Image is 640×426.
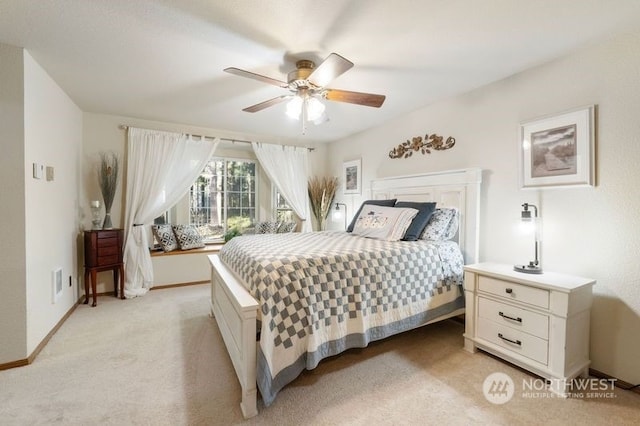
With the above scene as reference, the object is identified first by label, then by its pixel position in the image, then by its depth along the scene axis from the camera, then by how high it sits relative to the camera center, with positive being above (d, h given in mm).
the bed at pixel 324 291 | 1565 -583
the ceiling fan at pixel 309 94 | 1921 +876
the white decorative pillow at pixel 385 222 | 2691 -164
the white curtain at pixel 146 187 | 3586 +244
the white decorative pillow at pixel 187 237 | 4051 -468
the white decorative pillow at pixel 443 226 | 2689 -187
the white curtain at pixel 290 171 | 4500 +571
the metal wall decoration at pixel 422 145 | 3023 +717
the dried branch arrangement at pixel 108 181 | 3352 +286
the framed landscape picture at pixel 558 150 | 1968 +438
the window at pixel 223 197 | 4523 +133
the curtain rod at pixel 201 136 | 3614 +1007
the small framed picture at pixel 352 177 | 4330 +474
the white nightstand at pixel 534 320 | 1756 -784
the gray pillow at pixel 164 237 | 3941 -455
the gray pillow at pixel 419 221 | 2649 -139
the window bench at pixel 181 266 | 3826 -872
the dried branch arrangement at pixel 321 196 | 4853 +175
